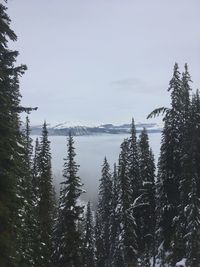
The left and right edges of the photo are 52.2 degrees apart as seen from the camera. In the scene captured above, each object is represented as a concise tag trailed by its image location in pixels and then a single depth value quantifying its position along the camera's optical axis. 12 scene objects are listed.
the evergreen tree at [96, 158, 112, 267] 31.85
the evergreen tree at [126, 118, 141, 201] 24.33
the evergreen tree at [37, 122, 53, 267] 18.98
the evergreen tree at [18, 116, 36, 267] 8.94
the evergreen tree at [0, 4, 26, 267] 7.35
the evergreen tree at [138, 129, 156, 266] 23.92
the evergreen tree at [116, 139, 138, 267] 21.44
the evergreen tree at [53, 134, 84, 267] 16.93
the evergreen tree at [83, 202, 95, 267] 32.09
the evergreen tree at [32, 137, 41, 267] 14.69
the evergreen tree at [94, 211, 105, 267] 35.25
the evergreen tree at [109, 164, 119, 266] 26.42
